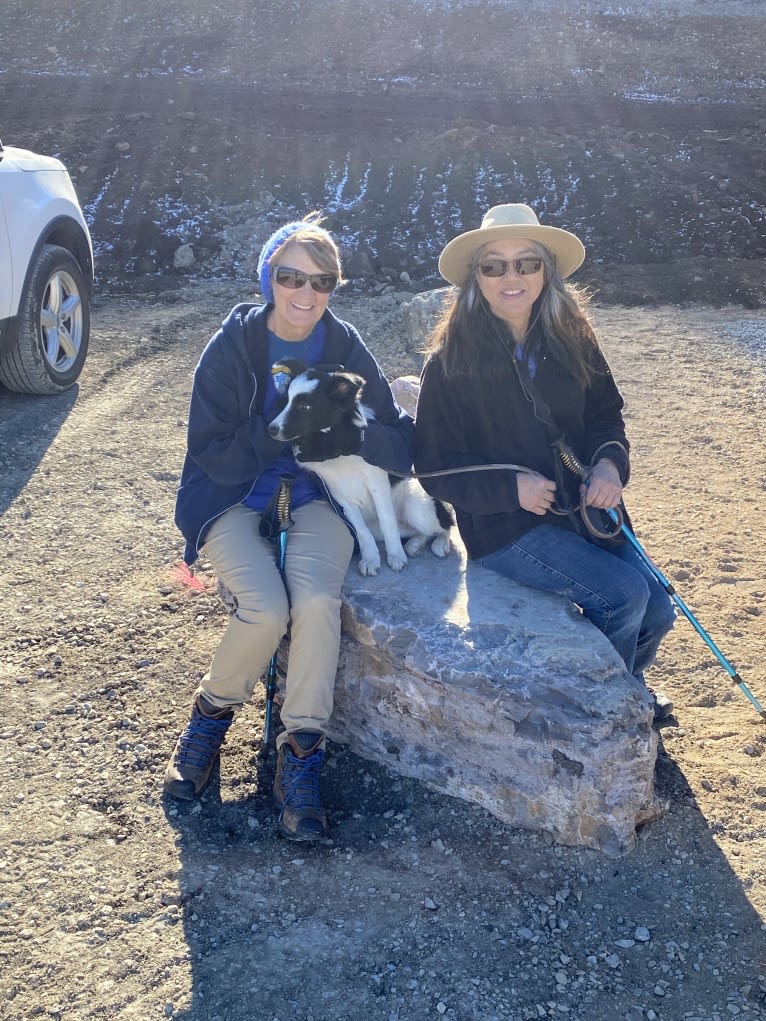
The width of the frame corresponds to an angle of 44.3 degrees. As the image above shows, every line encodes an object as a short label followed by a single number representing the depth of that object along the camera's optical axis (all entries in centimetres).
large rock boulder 298
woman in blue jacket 322
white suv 605
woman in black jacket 332
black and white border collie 343
